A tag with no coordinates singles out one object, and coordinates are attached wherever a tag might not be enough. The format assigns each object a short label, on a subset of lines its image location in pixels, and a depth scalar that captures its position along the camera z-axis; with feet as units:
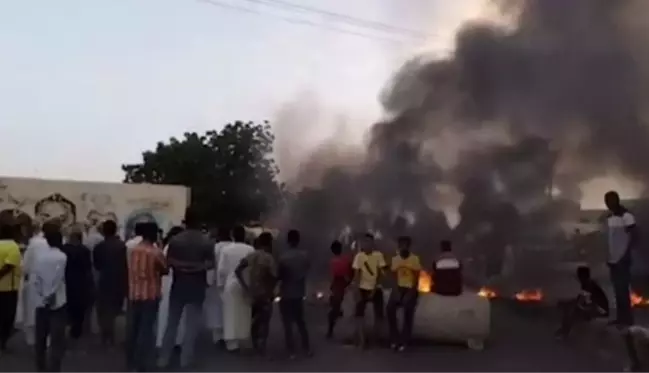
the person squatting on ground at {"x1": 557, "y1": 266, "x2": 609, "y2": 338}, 40.27
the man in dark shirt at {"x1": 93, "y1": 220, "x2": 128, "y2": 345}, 36.99
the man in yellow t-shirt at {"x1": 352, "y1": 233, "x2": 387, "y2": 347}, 40.42
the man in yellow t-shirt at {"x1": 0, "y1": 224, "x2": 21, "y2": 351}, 34.60
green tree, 98.84
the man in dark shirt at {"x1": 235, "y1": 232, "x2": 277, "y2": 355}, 36.60
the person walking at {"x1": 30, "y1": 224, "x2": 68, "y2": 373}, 28.60
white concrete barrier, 40.04
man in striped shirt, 29.89
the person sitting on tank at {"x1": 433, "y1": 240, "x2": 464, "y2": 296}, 41.73
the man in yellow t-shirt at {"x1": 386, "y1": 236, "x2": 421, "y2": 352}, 39.75
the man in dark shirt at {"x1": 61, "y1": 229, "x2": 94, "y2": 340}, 35.86
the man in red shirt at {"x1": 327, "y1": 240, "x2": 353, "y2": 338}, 43.68
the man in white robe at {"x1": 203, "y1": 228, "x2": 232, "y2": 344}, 39.22
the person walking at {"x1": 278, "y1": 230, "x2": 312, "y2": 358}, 36.81
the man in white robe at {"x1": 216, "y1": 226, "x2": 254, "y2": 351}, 37.88
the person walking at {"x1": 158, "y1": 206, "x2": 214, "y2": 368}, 31.96
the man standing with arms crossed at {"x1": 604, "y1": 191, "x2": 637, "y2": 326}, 32.91
